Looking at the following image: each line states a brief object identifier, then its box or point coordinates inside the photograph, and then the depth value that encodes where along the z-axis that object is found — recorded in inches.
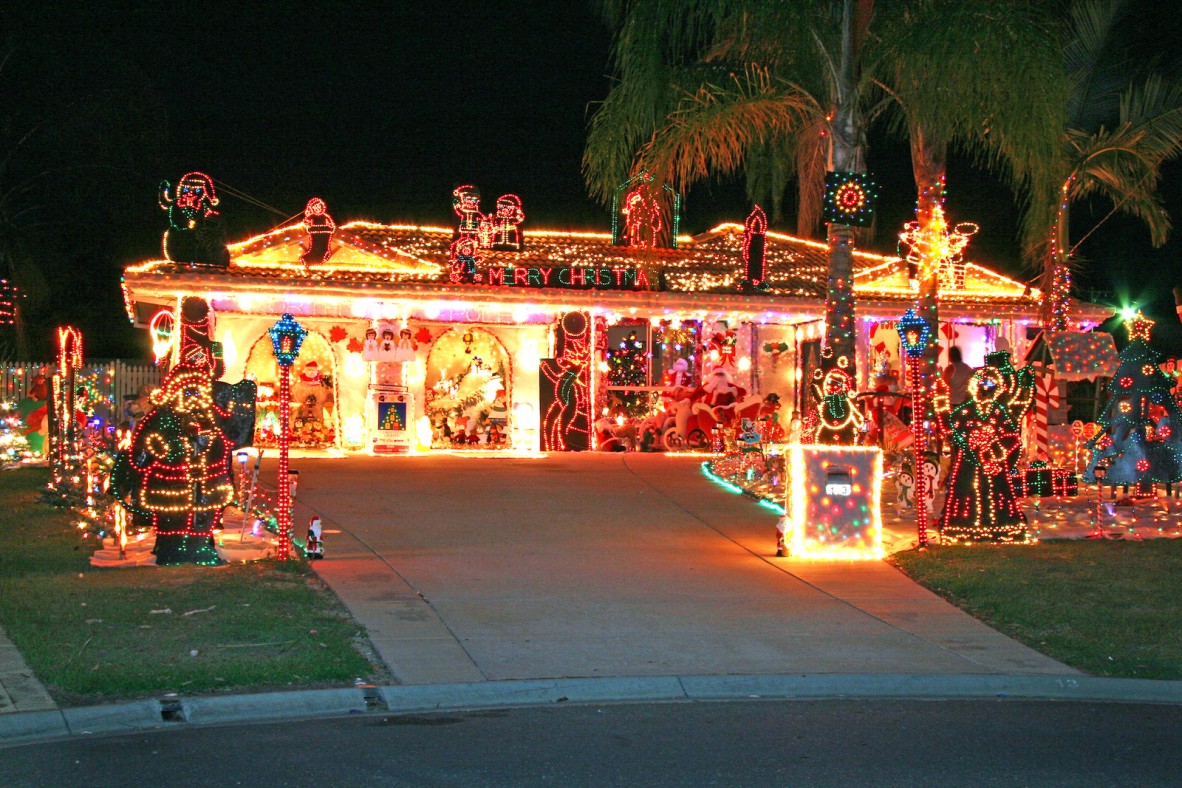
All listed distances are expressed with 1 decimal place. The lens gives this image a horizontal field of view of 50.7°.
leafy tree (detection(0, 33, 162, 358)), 1261.1
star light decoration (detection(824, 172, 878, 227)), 573.0
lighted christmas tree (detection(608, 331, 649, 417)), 933.8
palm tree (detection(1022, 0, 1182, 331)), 741.9
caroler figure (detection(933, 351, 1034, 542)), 517.0
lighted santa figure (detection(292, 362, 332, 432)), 908.0
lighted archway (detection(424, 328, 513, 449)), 919.0
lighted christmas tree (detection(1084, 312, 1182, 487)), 617.0
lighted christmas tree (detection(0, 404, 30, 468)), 887.1
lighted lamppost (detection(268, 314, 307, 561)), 444.1
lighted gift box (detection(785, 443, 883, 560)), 494.9
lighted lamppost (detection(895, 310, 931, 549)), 506.9
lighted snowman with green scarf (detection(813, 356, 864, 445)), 533.6
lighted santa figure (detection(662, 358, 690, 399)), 975.0
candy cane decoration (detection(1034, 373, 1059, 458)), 762.8
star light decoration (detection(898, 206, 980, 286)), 658.2
